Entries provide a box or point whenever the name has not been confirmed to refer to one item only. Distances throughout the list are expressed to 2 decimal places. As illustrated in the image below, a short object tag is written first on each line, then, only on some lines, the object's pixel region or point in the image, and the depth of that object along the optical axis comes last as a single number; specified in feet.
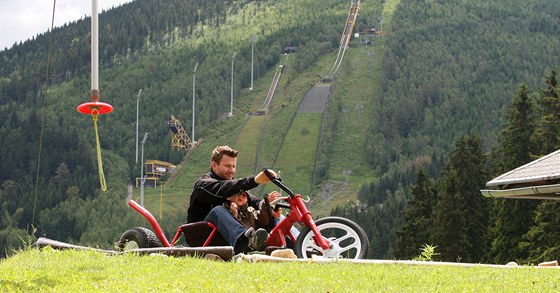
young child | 38.77
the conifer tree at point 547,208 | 120.47
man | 36.63
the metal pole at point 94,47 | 36.11
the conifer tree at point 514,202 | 141.28
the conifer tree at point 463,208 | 164.45
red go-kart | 36.52
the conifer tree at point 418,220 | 182.29
